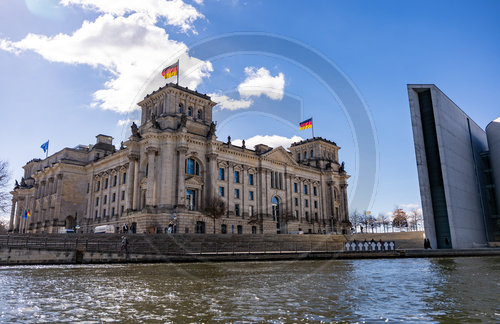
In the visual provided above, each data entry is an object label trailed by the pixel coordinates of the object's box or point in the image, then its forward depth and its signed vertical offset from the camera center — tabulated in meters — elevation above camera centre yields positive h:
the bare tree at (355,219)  119.43 +6.35
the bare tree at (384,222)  113.87 +4.83
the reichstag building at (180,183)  57.09 +10.98
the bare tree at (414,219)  120.64 +5.82
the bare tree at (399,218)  118.88 +6.21
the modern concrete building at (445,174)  58.41 +10.40
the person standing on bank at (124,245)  32.76 -0.25
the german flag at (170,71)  57.89 +26.41
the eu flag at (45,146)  81.06 +20.79
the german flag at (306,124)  80.19 +24.46
